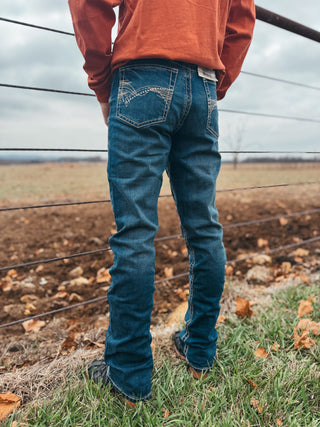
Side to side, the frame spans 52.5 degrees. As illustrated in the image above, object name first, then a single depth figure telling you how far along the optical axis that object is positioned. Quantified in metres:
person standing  0.94
